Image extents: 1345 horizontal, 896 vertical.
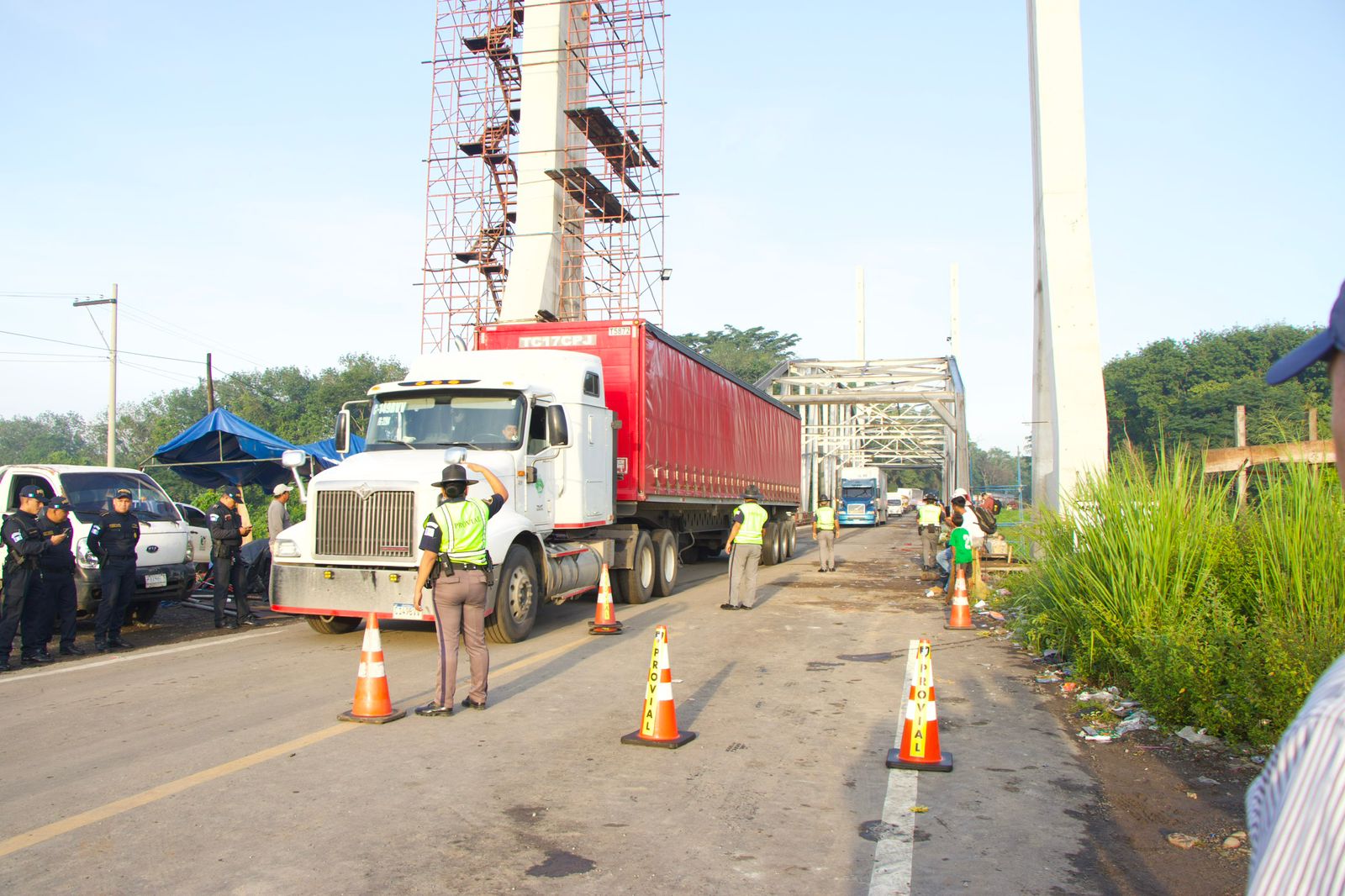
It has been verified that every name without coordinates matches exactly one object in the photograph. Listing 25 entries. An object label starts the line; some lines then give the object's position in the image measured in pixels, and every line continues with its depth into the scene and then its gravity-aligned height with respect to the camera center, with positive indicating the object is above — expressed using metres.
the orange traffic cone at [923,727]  6.32 -1.46
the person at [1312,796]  1.15 -0.36
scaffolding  26.41 +9.65
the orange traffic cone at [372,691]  7.43 -1.41
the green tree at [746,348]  88.31 +13.16
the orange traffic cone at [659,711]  6.82 -1.45
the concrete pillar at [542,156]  25.83 +8.55
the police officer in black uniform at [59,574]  10.61 -0.78
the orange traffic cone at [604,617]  12.26 -1.47
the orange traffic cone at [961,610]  13.14 -1.53
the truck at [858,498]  56.03 -0.43
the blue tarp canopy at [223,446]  19.78 +0.98
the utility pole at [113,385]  30.09 +3.37
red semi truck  10.88 +0.28
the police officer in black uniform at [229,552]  13.45 -0.73
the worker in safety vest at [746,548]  14.82 -0.82
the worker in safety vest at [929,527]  21.97 -0.80
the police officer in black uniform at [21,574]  10.20 -0.74
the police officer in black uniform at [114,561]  11.55 -0.70
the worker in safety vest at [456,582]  7.69 -0.66
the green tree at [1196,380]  52.84 +6.59
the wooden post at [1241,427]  19.66 +1.12
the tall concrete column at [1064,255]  13.28 +3.05
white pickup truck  12.54 -0.32
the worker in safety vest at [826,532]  22.28 -0.89
